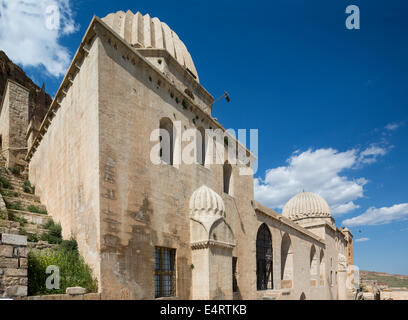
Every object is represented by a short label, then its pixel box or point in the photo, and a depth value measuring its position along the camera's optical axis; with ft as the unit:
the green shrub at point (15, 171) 58.43
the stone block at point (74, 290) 24.90
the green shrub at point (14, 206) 37.82
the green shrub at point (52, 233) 32.96
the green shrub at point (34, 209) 41.43
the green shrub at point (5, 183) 43.51
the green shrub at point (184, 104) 42.24
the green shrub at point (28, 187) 50.40
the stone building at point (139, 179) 29.60
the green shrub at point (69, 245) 30.12
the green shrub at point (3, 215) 30.26
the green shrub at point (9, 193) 40.87
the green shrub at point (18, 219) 33.49
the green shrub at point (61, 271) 24.25
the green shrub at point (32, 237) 30.89
